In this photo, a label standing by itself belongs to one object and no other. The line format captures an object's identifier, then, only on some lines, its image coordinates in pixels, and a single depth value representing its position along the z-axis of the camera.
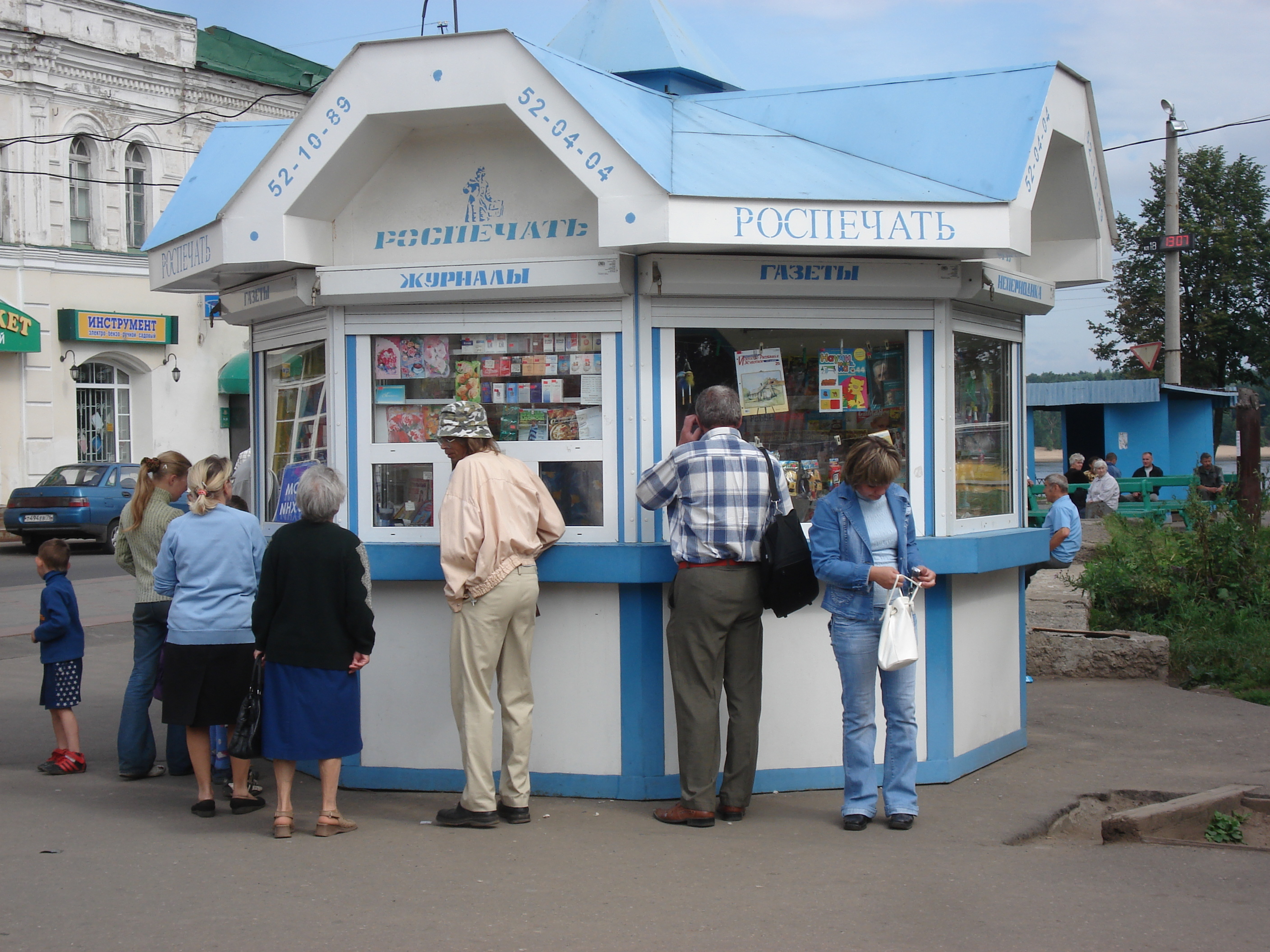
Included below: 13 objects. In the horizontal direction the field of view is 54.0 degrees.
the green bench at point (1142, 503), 18.47
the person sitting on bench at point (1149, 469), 23.00
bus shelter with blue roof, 26.45
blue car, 20.23
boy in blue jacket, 6.47
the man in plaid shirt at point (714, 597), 5.23
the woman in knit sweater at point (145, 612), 6.32
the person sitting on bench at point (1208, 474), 21.98
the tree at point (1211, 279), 34.31
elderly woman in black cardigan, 5.09
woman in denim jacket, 5.25
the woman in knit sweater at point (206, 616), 5.49
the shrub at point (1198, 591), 9.24
